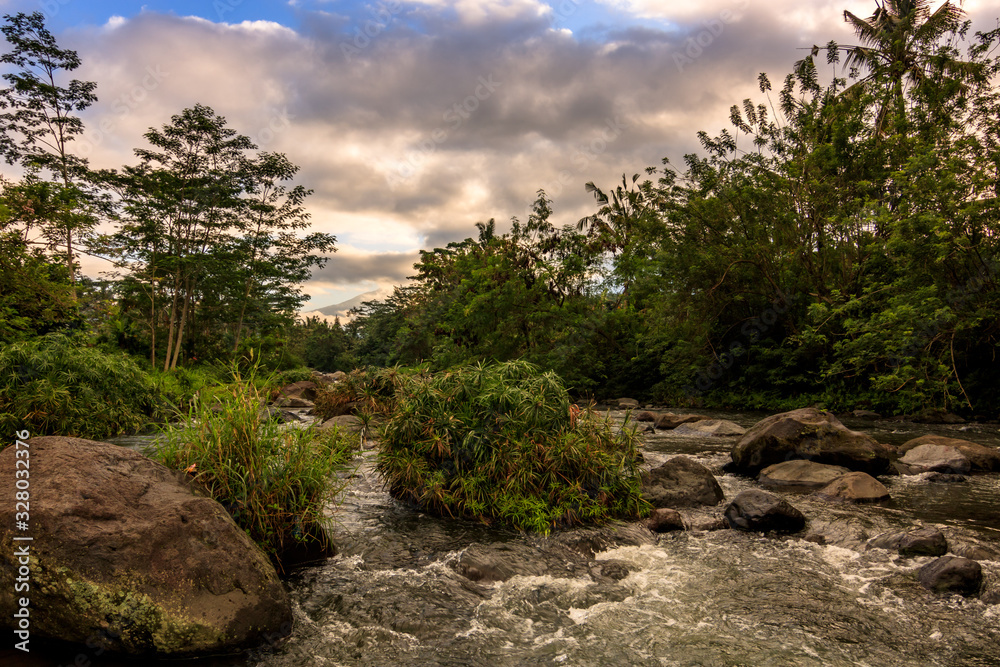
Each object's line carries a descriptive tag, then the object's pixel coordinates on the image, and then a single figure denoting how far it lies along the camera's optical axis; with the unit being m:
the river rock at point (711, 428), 14.50
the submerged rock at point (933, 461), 9.25
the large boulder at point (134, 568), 3.60
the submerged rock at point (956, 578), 4.78
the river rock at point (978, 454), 9.50
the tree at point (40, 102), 21.09
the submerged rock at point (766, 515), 6.55
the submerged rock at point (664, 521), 6.63
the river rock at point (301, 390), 24.33
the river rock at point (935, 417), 15.52
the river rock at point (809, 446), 9.37
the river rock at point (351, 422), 10.88
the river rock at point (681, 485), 7.62
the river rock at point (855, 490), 7.66
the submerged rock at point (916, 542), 5.59
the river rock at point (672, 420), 16.57
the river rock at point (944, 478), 8.84
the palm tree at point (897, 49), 20.31
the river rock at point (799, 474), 8.50
